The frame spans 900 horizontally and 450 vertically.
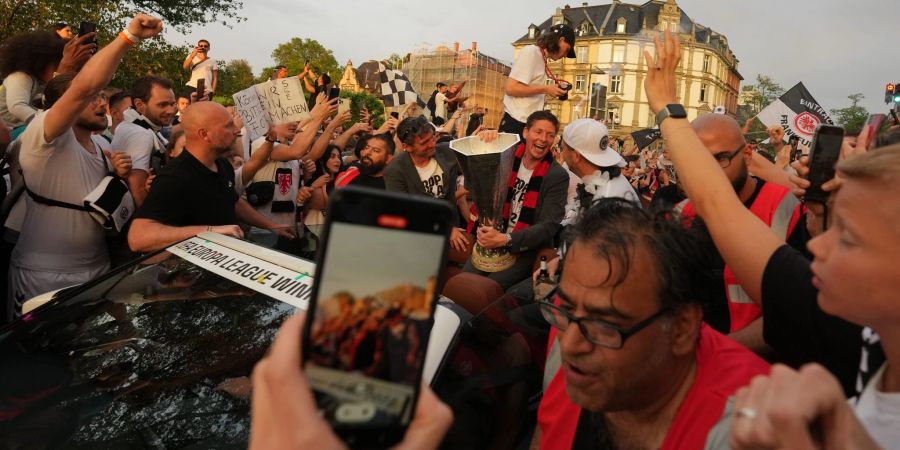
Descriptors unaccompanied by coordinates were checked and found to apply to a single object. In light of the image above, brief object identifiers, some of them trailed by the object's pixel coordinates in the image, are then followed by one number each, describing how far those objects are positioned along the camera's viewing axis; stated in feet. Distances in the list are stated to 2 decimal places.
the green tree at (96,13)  34.71
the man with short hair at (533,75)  17.15
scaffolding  176.55
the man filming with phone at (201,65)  30.09
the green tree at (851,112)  154.40
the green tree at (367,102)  134.92
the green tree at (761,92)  172.41
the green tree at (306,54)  222.07
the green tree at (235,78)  141.99
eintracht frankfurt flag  27.58
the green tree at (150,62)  43.21
